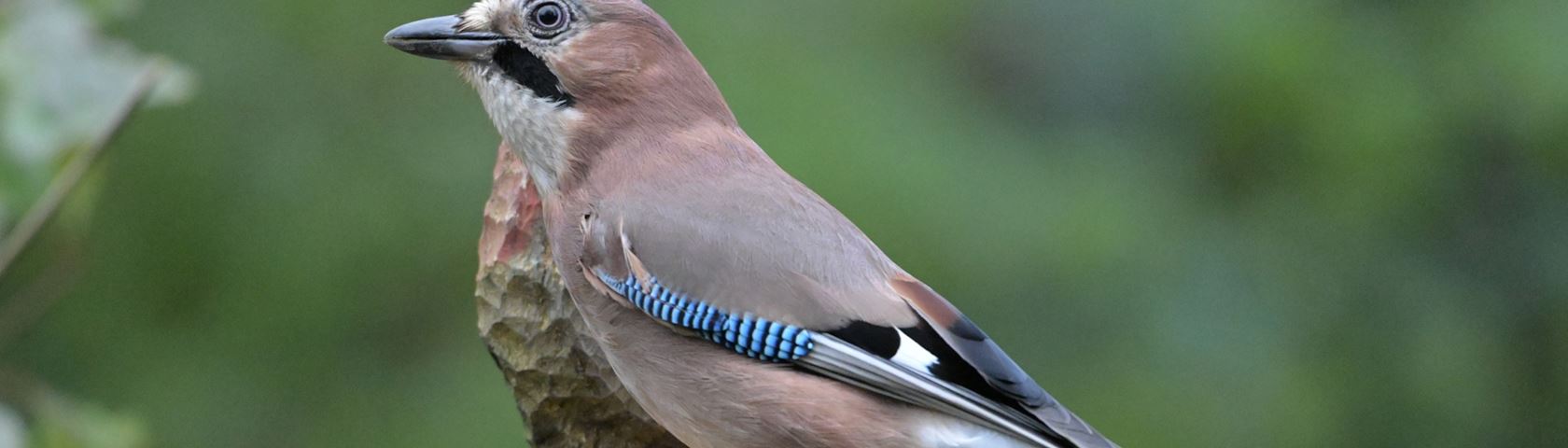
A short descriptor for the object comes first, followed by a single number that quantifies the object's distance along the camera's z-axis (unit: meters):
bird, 4.16
